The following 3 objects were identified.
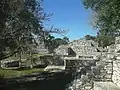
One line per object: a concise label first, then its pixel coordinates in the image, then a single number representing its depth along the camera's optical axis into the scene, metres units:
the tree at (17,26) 6.57
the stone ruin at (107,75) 3.98
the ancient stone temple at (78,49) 12.26
